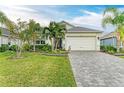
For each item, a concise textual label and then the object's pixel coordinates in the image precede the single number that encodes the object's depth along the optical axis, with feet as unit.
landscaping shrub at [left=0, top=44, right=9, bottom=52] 29.62
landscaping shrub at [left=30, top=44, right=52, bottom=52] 32.00
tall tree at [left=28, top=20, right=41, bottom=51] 24.77
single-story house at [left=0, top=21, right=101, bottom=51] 33.63
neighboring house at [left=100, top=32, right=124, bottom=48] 37.02
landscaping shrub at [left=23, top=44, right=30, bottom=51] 29.49
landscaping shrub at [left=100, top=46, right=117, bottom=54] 29.89
